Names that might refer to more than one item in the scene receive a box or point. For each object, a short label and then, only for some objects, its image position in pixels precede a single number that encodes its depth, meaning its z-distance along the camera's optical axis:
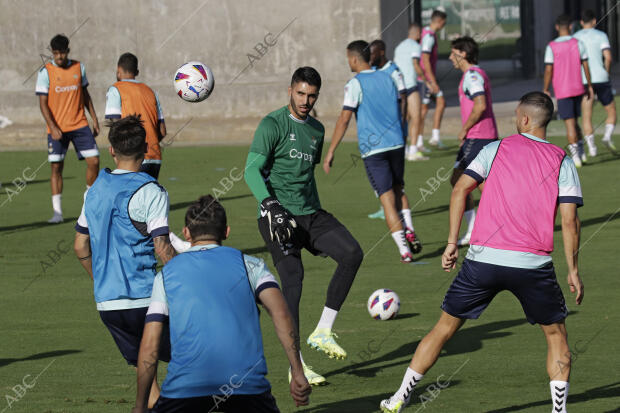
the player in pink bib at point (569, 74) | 35.22
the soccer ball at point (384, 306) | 18.41
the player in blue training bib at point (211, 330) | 9.78
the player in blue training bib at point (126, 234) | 12.14
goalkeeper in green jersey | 15.51
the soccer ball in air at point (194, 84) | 23.37
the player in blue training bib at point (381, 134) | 23.45
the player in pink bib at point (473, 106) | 23.96
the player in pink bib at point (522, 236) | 12.80
